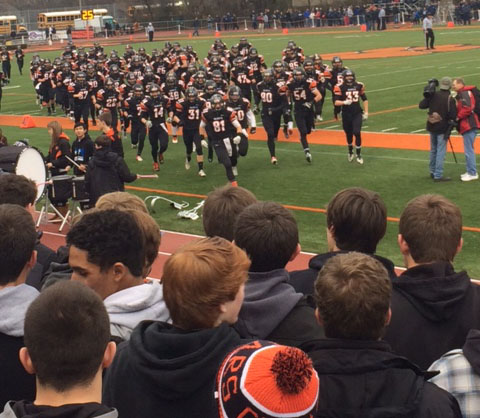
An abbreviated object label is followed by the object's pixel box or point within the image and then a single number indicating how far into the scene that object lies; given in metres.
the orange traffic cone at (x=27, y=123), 27.74
